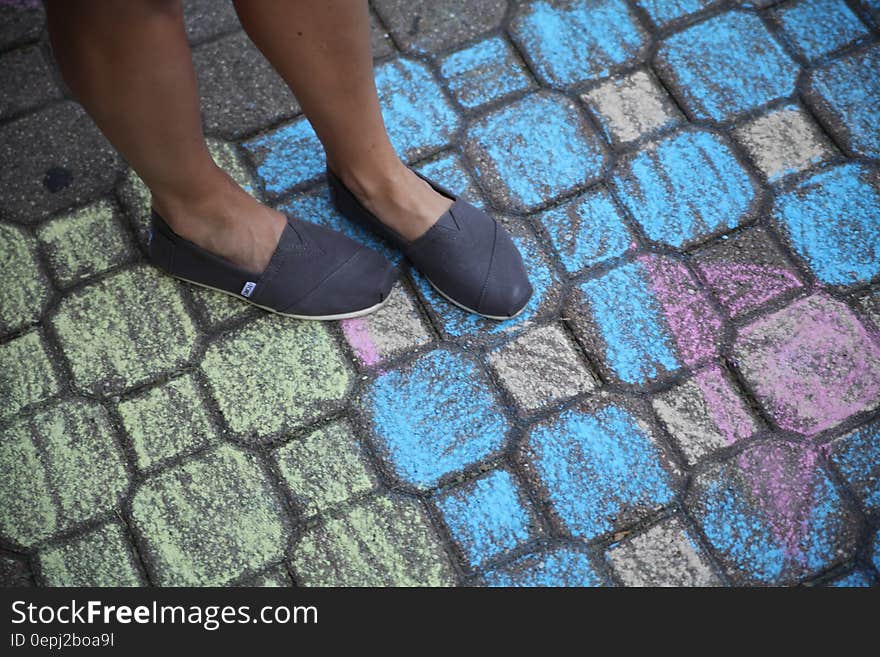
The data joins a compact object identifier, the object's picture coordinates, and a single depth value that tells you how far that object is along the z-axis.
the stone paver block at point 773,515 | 1.76
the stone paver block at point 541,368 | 1.91
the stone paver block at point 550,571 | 1.77
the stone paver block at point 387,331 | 1.96
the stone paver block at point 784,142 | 2.12
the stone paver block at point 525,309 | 1.98
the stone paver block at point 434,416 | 1.86
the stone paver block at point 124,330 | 1.96
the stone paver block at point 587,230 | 2.04
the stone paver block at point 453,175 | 2.12
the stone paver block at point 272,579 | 1.79
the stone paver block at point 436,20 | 2.32
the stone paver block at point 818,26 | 2.27
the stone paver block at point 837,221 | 2.01
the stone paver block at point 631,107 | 2.18
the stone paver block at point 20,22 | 2.35
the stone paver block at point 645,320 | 1.94
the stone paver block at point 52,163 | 2.15
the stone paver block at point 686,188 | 2.07
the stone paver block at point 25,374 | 1.94
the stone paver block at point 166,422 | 1.88
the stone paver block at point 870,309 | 1.95
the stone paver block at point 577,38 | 2.27
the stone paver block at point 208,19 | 2.34
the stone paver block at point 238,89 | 2.23
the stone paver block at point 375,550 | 1.78
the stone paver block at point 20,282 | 2.02
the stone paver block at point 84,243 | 2.06
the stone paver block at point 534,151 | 2.12
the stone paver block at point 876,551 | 1.75
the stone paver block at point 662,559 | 1.76
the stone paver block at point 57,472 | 1.84
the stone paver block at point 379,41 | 2.31
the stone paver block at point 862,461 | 1.80
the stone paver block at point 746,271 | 1.99
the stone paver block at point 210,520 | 1.79
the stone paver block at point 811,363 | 1.88
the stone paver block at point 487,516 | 1.80
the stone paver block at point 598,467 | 1.81
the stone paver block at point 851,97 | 2.15
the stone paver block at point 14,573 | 1.80
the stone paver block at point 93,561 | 1.79
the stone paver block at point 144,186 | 2.11
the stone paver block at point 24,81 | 2.27
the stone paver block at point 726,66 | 2.21
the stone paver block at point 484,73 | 2.24
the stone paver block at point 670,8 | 2.32
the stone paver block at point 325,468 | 1.84
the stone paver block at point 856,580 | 1.74
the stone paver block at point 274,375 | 1.91
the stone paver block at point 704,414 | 1.86
